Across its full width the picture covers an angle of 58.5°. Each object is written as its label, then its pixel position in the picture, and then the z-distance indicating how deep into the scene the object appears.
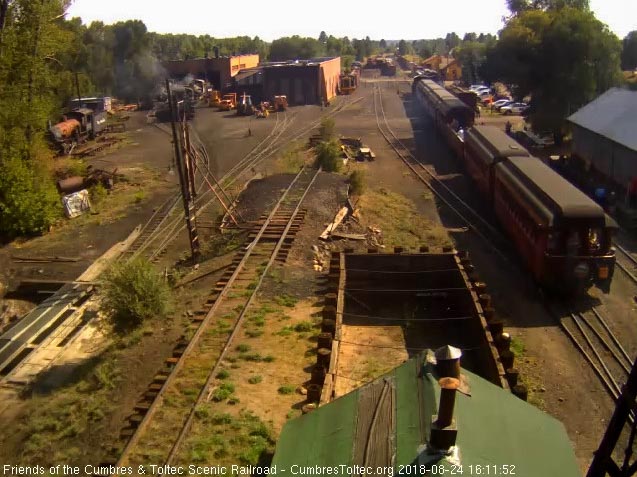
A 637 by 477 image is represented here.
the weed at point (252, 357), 10.43
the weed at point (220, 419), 8.52
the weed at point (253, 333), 11.29
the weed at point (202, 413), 8.61
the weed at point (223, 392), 9.15
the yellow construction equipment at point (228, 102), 49.94
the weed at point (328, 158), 25.02
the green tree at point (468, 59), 67.47
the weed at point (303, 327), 11.67
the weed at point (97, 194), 23.20
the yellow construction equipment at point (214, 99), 52.05
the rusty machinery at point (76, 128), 31.72
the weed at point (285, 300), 12.86
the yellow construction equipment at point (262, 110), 44.98
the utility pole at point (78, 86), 43.17
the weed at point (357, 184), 21.97
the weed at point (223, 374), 9.73
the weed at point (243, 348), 10.68
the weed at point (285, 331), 11.42
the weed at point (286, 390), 9.43
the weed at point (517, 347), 11.62
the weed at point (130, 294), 11.55
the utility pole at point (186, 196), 14.06
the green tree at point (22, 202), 19.84
